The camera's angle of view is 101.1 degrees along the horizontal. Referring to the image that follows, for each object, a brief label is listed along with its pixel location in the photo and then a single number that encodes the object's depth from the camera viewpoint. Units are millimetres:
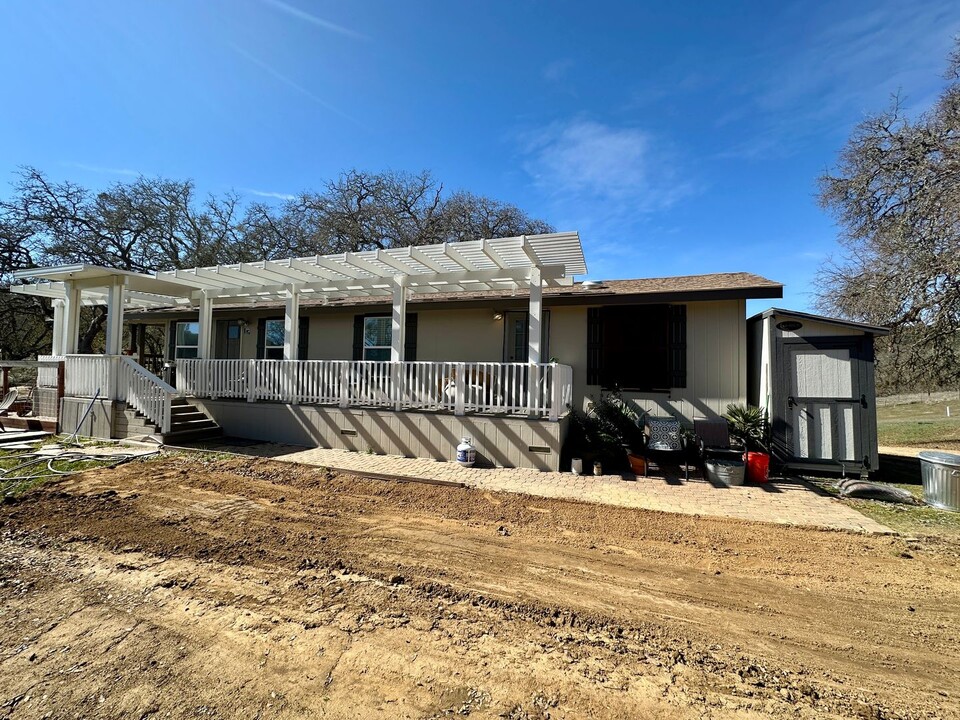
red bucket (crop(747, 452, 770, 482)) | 6059
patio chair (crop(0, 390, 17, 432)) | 8930
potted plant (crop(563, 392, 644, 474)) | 6793
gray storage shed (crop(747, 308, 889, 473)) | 6234
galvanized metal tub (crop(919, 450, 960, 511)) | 4883
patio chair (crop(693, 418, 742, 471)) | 6352
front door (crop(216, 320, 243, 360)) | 12203
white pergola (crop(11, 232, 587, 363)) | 6742
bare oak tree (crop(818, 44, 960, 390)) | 9539
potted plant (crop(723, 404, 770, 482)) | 6613
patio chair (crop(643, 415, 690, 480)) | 6301
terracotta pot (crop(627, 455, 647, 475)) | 6406
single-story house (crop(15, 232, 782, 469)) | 6887
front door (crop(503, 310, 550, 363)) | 9227
